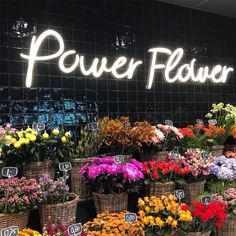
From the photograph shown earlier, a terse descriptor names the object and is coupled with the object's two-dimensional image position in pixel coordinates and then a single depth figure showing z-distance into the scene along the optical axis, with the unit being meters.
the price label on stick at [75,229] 2.15
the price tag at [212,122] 4.57
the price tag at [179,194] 2.96
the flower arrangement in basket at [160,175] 3.20
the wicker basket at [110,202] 2.90
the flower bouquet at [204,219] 2.76
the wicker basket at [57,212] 2.59
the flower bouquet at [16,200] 2.46
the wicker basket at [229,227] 3.13
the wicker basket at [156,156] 3.66
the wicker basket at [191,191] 3.40
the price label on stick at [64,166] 2.83
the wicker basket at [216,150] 4.09
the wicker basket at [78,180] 3.21
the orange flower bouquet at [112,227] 2.50
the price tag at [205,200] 3.03
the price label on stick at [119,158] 3.05
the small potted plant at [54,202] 2.60
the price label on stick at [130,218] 2.44
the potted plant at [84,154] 3.21
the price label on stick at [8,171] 2.56
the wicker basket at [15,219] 2.43
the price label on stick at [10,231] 2.09
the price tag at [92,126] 3.42
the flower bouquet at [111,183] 2.87
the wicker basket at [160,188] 3.20
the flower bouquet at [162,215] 2.69
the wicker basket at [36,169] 2.94
